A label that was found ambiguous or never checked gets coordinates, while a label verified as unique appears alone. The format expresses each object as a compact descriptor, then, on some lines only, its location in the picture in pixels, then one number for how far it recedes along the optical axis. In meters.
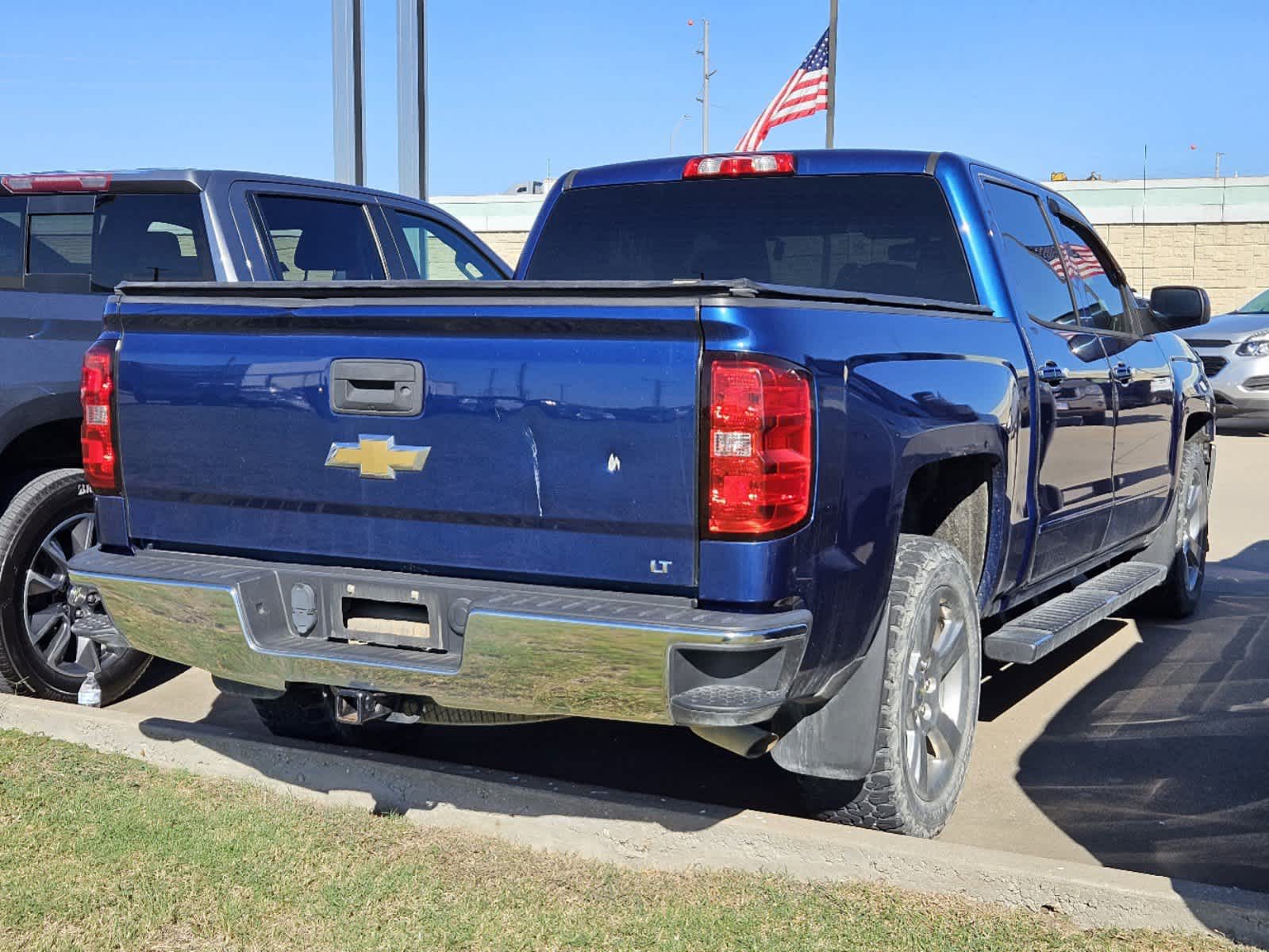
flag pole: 17.72
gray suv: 15.39
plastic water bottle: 5.39
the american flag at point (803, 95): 17.38
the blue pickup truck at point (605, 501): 3.16
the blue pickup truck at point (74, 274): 5.22
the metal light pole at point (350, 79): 13.94
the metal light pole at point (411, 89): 14.00
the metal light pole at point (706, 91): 62.03
